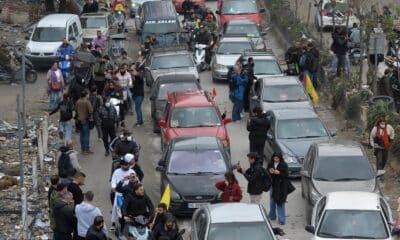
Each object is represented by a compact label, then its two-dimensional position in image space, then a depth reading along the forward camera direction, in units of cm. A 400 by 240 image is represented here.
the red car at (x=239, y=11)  4825
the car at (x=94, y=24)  4461
